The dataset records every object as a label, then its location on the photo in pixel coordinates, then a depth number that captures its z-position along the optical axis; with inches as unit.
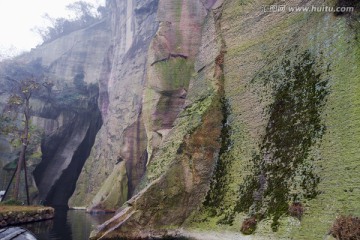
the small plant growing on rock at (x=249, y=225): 694.5
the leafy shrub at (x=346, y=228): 493.0
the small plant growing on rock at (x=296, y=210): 621.6
